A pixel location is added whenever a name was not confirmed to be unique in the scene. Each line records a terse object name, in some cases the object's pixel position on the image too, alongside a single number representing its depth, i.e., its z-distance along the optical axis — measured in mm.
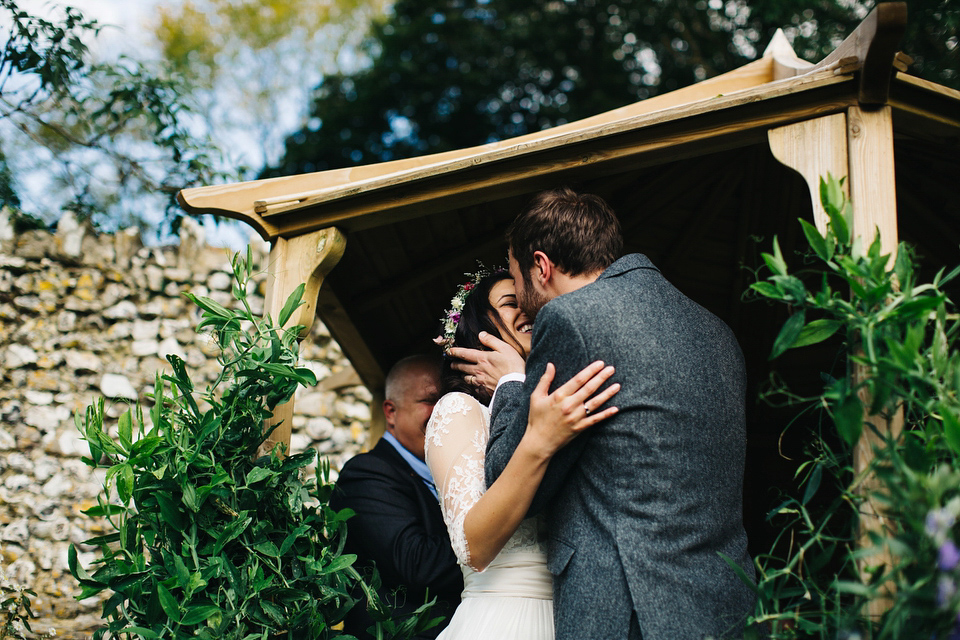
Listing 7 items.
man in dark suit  2611
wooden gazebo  2025
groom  1730
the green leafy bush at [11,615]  3307
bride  1798
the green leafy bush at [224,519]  2104
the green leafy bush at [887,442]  1282
